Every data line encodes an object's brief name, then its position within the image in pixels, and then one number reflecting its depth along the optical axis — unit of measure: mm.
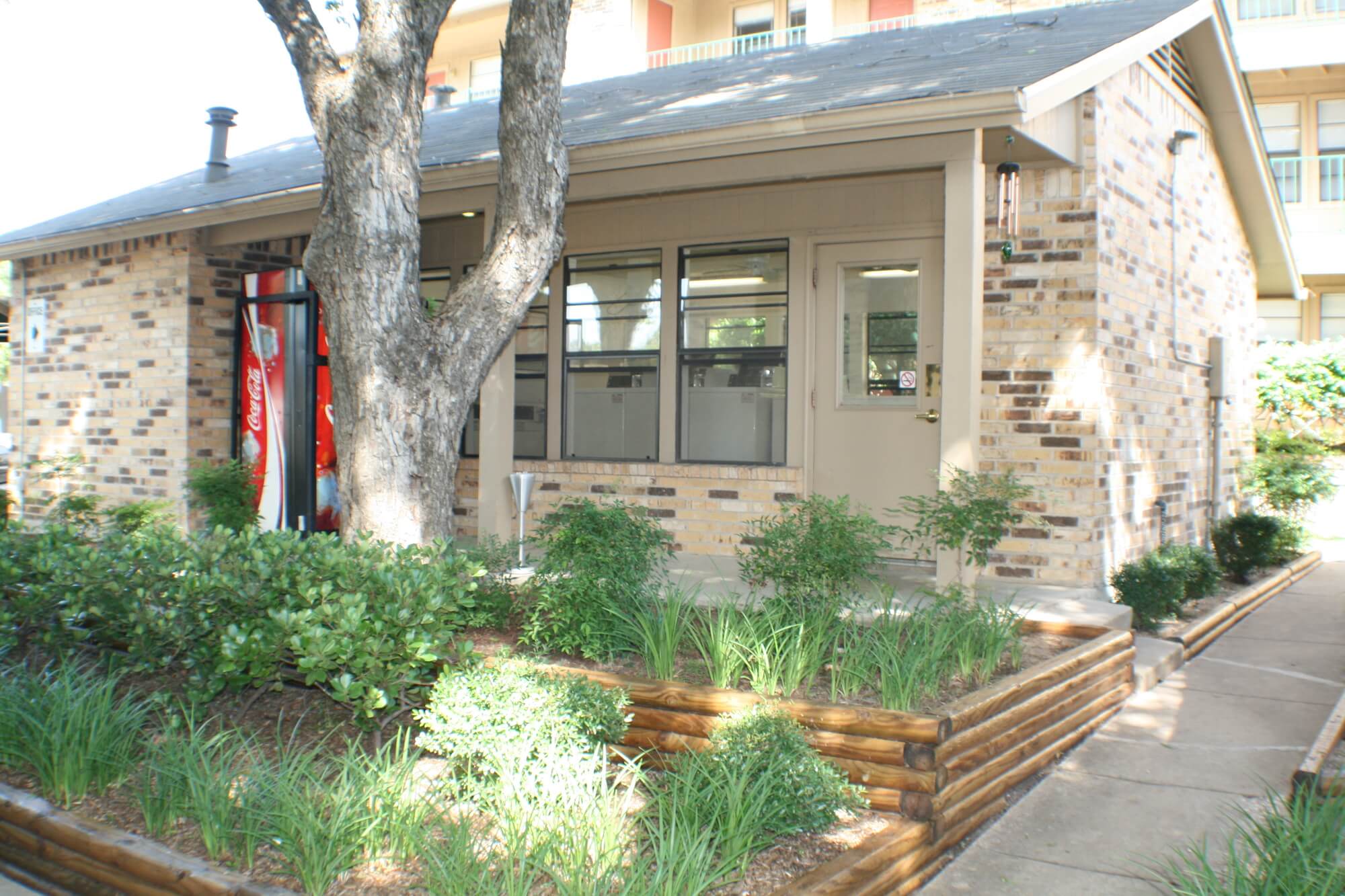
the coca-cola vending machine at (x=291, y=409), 8992
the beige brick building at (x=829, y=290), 6375
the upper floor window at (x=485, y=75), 26656
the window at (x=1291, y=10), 20750
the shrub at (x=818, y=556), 4781
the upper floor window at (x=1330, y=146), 19969
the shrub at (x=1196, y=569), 7141
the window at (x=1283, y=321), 20266
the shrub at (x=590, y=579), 4664
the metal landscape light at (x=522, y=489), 7598
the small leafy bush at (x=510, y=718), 3641
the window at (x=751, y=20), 24781
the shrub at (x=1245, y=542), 8727
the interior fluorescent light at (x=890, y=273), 7820
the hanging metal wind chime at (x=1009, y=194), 6340
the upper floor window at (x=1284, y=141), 20141
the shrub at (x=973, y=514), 5098
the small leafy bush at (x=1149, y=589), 6410
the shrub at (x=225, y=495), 8250
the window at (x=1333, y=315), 20156
